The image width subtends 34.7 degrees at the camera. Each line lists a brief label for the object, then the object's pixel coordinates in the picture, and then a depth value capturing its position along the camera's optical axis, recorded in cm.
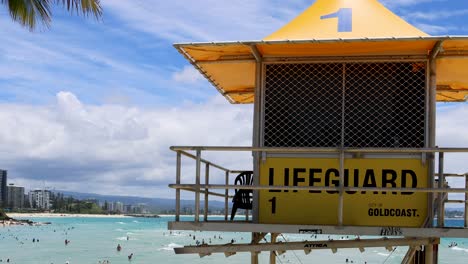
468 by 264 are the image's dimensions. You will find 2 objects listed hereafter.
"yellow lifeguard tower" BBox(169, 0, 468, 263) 1055
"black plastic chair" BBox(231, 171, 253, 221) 1188
